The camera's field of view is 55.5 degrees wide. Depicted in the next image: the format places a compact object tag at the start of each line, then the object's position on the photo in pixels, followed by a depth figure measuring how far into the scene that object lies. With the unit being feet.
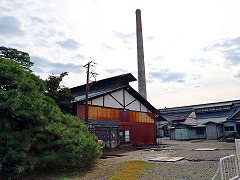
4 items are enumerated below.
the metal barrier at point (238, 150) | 16.07
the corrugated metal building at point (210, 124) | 89.04
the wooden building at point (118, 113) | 52.95
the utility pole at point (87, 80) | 47.54
